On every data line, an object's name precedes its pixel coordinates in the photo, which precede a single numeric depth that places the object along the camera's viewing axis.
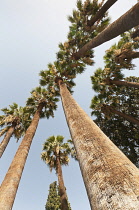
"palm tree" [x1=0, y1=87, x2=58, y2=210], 5.87
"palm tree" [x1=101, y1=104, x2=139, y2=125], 18.24
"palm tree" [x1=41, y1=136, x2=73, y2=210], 18.17
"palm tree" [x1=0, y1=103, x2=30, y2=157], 15.51
